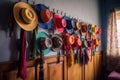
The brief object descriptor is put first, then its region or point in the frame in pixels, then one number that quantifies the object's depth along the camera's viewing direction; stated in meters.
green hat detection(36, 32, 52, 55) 1.95
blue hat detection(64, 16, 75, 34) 2.53
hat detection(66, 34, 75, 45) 2.48
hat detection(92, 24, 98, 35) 3.52
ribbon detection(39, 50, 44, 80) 1.95
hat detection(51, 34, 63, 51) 2.21
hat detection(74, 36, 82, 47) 2.74
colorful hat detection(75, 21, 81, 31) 2.75
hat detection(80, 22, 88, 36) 3.04
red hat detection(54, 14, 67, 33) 2.27
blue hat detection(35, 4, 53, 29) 1.92
